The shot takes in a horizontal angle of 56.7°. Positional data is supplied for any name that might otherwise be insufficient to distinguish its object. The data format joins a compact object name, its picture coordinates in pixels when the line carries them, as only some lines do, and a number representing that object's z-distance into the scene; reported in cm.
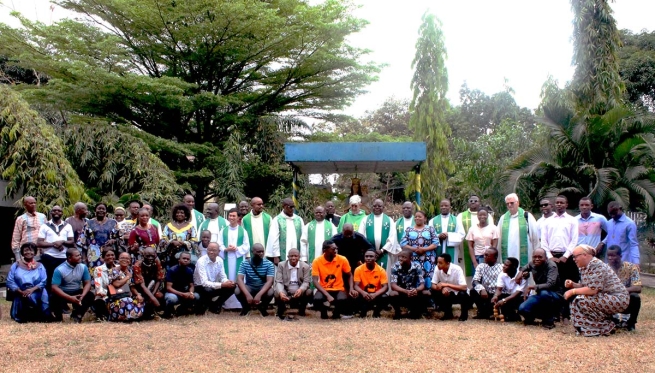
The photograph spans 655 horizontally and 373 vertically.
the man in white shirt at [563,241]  829
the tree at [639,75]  2145
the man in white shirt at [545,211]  862
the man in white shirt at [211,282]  855
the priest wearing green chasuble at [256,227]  965
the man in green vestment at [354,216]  957
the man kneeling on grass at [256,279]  855
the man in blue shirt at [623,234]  809
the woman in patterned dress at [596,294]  690
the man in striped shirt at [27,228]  843
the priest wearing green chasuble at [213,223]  932
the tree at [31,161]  1144
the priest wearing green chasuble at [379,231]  944
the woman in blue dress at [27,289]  778
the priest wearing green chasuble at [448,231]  923
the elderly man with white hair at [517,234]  895
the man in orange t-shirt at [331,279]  838
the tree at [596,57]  1421
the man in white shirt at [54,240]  839
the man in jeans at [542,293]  766
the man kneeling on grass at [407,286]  834
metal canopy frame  1146
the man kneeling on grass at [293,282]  839
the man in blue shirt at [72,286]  794
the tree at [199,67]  1573
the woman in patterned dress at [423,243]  873
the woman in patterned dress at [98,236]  855
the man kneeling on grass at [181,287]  822
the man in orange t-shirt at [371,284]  845
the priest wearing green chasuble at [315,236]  950
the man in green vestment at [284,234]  945
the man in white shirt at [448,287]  825
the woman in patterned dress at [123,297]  796
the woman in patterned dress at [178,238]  855
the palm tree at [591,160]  1212
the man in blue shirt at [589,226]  841
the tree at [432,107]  1775
